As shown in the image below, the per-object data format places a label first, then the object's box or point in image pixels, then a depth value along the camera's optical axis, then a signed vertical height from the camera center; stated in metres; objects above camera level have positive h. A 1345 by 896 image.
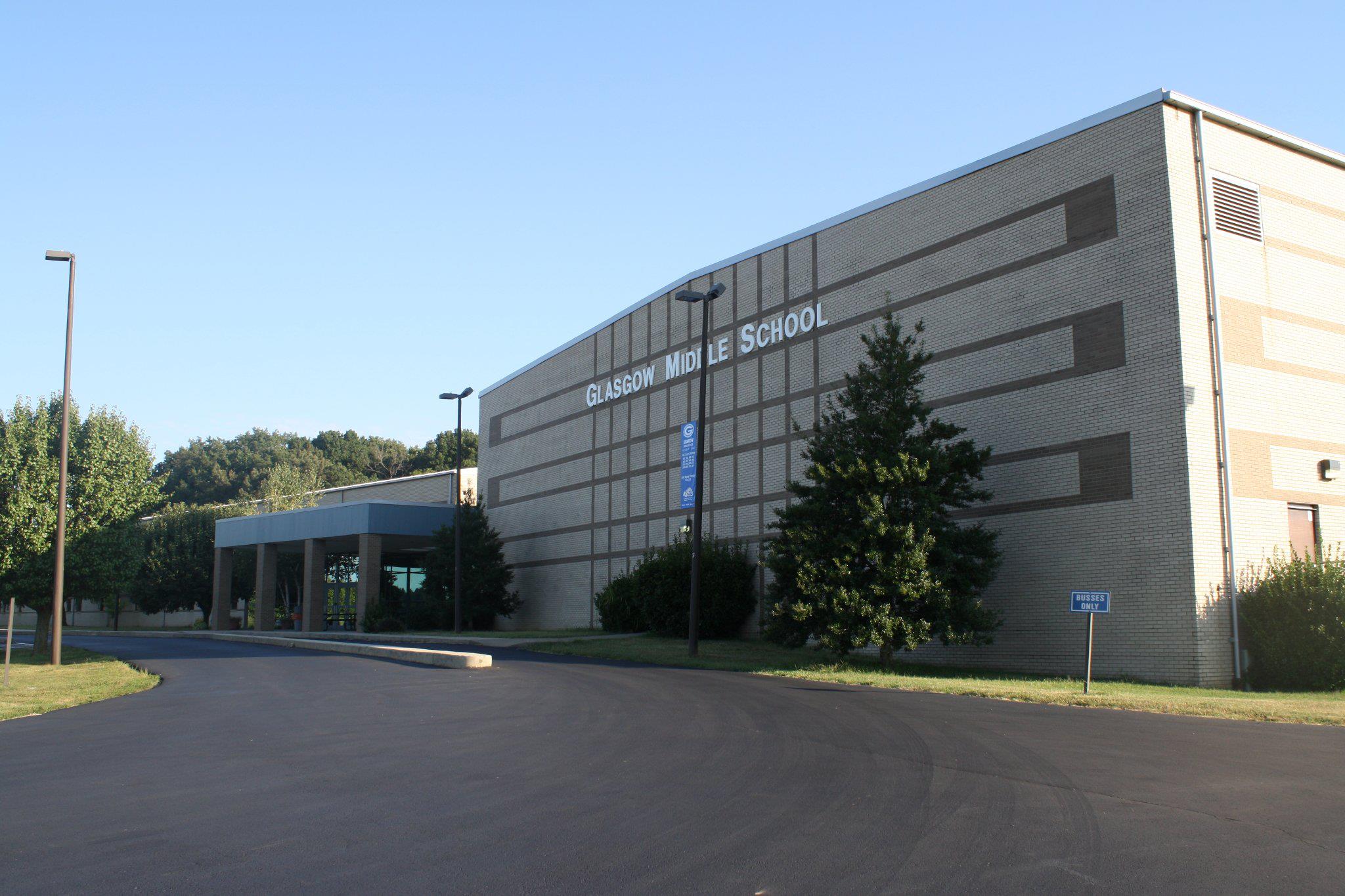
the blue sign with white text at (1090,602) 17.70 -0.34
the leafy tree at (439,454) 98.38 +12.31
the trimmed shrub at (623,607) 36.38 -0.85
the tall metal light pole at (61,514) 25.16 +1.61
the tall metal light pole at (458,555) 42.44 +1.09
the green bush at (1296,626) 20.05 -0.85
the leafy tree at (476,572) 46.22 +0.45
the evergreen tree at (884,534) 22.41 +1.03
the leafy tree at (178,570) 66.44 +0.82
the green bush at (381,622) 45.94 -1.69
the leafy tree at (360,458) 110.00 +13.39
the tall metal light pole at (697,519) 25.91 +1.53
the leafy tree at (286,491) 69.25 +6.38
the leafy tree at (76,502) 29.70 +2.34
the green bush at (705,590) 33.81 -0.26
